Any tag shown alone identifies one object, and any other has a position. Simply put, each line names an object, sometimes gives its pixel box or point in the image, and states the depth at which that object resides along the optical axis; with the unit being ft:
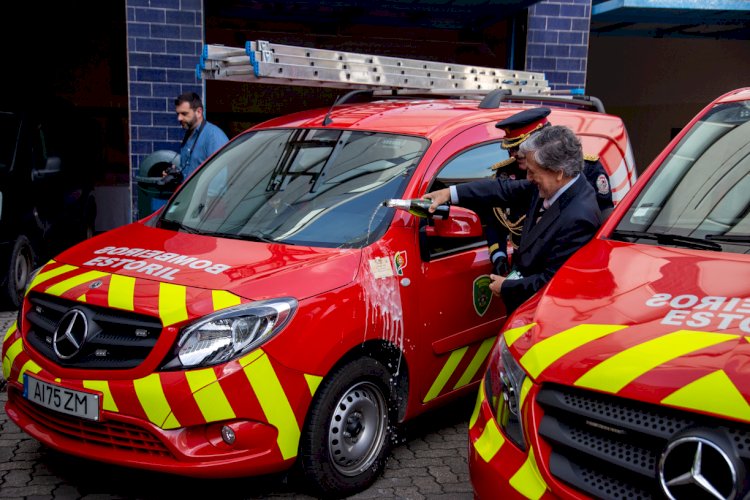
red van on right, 6.79
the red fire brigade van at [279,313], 10.30
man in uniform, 13.58
